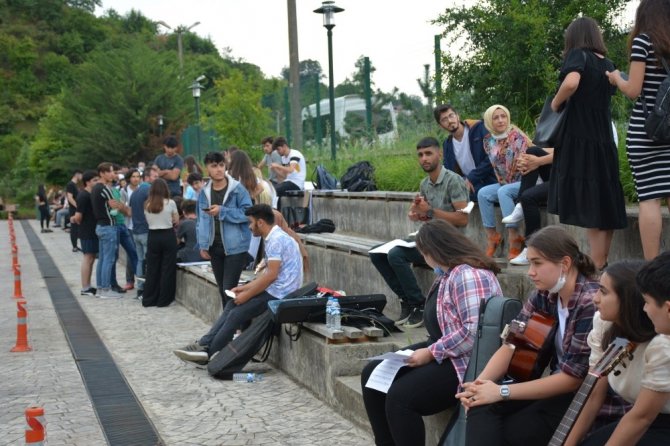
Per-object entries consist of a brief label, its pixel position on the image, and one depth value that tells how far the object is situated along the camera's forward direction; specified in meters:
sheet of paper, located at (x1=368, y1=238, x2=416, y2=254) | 8.65
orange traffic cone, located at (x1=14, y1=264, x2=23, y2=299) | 15.30
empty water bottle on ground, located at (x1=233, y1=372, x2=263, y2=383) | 9.04
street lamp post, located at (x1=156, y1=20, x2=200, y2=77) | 46.59
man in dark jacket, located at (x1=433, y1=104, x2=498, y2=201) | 9.41
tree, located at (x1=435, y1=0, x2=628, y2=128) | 11.33
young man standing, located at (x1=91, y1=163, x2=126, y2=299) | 15.70
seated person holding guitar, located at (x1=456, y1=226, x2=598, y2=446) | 4.68
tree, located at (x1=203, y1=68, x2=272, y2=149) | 28.06
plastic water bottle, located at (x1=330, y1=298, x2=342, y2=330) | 8.09
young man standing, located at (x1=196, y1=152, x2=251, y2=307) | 11.05
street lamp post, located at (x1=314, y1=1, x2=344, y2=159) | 17.56
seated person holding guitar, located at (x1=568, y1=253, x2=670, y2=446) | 3.83
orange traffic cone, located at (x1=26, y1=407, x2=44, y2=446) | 4.48
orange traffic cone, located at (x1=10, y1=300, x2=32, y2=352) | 10.99
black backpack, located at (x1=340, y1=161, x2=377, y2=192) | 14.50
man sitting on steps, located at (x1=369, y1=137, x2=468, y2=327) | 8.48
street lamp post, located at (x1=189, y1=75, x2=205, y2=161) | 35.22
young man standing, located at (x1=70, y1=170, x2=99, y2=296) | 16.06
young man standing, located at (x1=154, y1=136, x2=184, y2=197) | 18.28
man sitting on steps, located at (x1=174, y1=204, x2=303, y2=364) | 9.09
